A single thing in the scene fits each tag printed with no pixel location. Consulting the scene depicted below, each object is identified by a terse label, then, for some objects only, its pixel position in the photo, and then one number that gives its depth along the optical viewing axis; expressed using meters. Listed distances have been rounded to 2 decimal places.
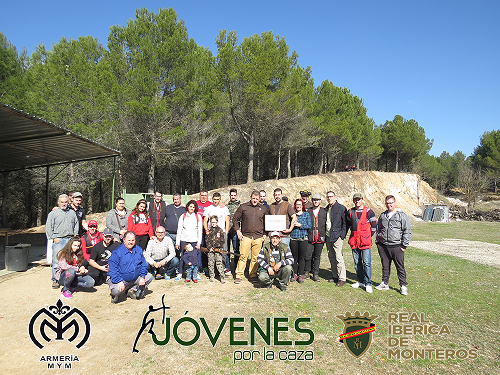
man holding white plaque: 5.86
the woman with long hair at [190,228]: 6.09
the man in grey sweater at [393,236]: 5.23
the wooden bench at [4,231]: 8.68
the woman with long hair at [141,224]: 6.11
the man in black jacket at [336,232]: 5.85
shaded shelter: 6.71
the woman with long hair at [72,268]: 5.08
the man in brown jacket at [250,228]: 6.04
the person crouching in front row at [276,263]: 5.48
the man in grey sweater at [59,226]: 5.83
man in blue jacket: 4.77
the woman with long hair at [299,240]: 6.01
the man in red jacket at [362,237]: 5.47
